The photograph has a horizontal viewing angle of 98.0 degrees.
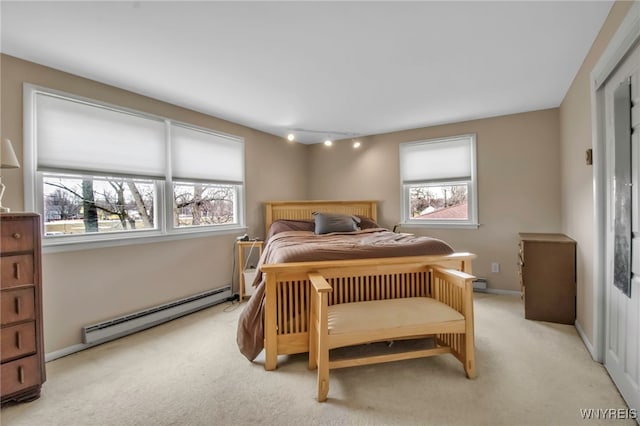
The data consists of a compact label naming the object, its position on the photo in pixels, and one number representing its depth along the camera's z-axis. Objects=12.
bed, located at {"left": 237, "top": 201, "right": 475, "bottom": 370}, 1.99
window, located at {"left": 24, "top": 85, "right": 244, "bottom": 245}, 2.19
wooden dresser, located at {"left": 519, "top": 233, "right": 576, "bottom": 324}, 2.61
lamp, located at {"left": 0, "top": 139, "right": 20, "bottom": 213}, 1.71
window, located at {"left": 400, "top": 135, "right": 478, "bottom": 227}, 3.74
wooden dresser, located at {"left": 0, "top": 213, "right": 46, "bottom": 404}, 1.62
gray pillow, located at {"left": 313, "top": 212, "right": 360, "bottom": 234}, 3.55
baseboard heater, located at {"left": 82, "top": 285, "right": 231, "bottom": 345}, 2.33
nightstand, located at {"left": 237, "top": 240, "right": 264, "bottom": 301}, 3.44
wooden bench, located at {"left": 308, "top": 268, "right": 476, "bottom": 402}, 1.66
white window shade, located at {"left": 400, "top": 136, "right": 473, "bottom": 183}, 3.76
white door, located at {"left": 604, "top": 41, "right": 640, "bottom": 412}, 1.44
